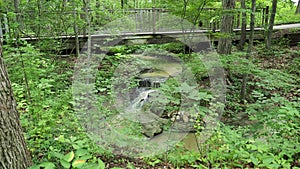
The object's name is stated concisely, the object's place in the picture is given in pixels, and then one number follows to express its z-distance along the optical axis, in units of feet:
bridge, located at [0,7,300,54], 18.88
